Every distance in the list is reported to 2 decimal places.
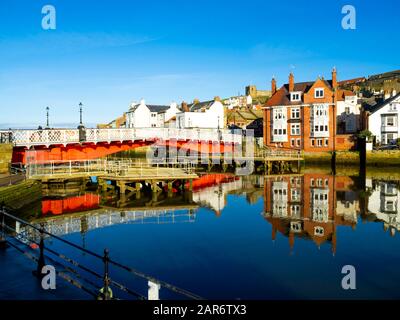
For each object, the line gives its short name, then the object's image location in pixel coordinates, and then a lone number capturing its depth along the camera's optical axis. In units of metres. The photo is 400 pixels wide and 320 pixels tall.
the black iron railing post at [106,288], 8.63
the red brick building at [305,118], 58.28
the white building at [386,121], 56.84
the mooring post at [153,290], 8.14
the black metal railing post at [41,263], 11.11
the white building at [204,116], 80.19
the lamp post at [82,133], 33.07
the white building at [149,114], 88.50
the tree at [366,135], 54.47
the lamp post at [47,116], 38.15
